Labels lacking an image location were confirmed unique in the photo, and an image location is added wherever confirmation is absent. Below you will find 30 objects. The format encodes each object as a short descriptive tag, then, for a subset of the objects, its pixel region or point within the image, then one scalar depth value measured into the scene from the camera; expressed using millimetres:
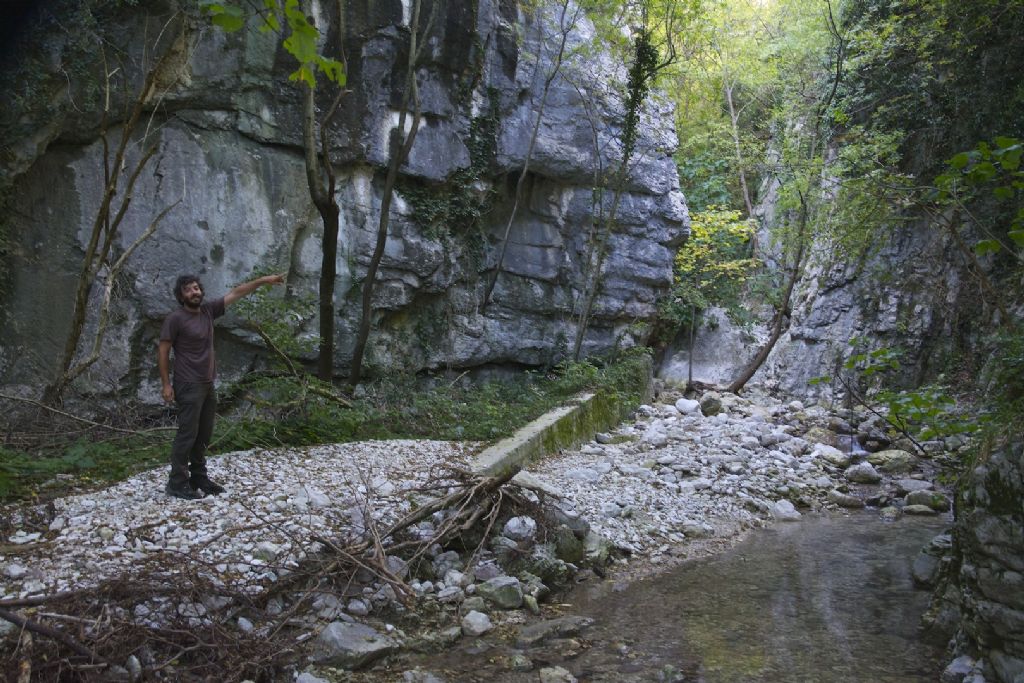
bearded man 4883
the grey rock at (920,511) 7871
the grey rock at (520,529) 5266
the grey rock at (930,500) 7871
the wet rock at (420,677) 3662
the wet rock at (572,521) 5699
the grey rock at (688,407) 13914
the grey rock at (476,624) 4277
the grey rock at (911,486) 8578
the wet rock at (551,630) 4262
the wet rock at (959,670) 3727
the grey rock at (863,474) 9398
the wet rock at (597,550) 5648
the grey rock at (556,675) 3781
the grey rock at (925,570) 5340
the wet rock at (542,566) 5102
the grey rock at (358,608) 4172
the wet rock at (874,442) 11031
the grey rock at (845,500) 8453
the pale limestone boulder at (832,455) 10252
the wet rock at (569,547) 5477
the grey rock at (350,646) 3672
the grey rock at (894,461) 9719
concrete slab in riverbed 7262
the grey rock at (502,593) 4648
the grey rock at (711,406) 14008
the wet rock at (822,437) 11531
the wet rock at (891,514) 7784
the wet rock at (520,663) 3910
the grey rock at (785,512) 7927
